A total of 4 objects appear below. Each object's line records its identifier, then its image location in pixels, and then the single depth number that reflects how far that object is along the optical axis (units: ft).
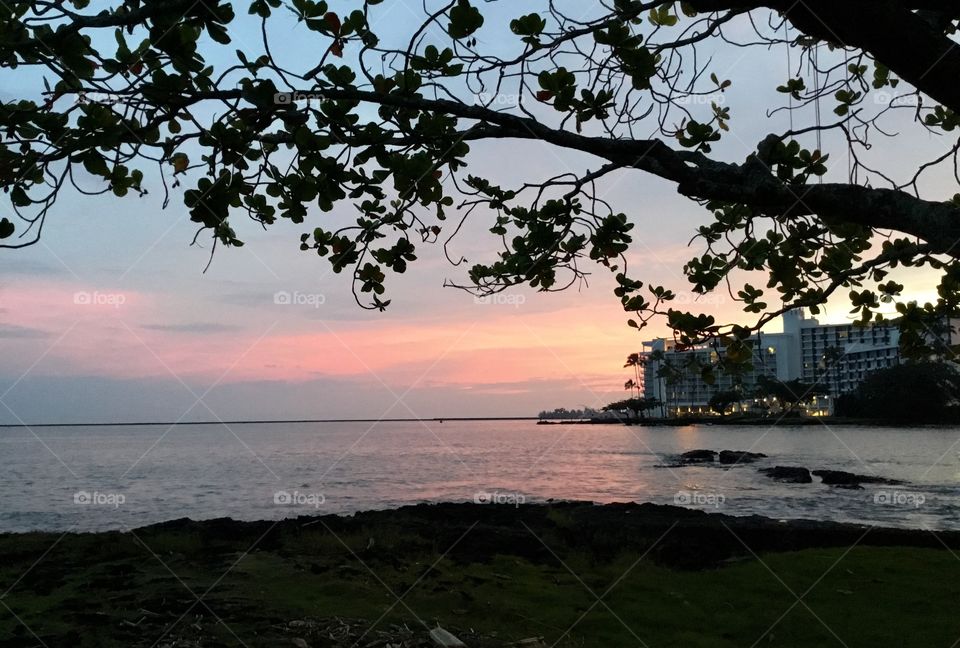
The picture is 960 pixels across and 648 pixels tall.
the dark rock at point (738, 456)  194.46
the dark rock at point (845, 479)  122.30
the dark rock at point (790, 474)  131.64
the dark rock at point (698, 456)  204.99
